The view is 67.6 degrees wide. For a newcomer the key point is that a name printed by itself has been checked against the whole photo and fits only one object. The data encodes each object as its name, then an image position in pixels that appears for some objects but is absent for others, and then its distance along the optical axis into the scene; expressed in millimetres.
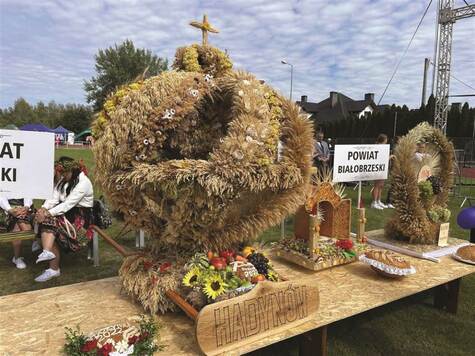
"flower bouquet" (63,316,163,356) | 1838
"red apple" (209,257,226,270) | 2295
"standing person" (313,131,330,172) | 8594
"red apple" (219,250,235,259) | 2455
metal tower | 16234
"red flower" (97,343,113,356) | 1822
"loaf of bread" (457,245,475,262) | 3641
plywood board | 2021
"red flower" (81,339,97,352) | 1839
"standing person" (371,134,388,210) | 8865
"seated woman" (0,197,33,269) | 4645
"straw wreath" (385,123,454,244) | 4086
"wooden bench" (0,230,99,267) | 4117
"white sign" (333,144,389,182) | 4566
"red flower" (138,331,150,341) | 1941
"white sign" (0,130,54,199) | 3240
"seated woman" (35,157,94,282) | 4223
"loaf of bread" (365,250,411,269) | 3098
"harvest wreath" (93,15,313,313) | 2125
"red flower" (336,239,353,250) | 3537
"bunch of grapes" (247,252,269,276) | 2482
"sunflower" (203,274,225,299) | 2096
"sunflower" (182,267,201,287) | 2219
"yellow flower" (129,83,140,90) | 2390
